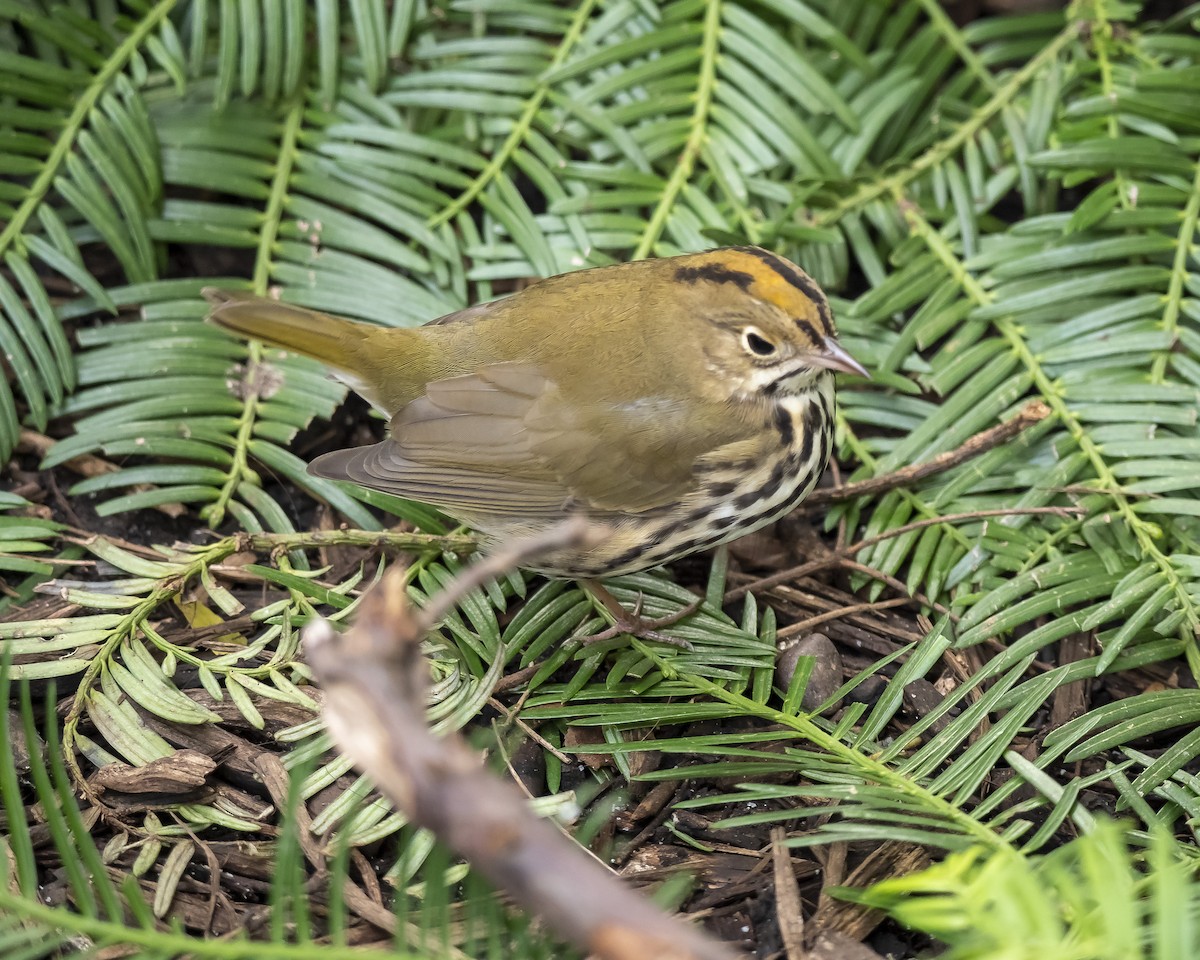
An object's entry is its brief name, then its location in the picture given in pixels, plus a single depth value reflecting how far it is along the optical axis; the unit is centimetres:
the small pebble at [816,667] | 406
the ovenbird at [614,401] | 449
